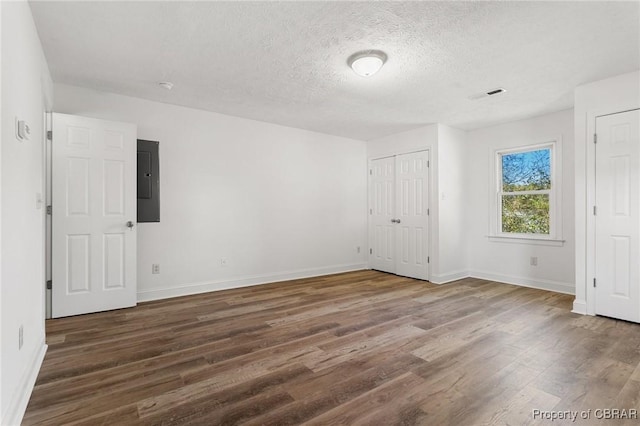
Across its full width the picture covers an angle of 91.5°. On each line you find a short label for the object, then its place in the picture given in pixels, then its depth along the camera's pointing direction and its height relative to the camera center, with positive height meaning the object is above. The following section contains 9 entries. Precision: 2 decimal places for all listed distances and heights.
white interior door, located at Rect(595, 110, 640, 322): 3.12 -0.04
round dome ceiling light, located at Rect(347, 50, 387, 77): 2.76 +1.36
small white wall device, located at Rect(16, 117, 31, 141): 1.83 +0.50
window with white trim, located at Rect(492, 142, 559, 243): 4.57 +0.29
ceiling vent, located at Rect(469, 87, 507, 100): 3.62 +1.42
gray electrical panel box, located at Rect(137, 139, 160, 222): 3.91 +0.39
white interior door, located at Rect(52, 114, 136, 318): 3.29 -0.03
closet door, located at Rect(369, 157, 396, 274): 5.77 -0.04
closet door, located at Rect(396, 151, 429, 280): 5.18 -0.03
